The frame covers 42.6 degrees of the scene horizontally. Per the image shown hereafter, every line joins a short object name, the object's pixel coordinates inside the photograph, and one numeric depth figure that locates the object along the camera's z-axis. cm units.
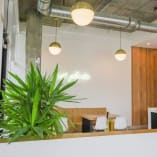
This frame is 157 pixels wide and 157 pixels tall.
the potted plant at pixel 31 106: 163
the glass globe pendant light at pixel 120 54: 552
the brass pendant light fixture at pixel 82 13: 295
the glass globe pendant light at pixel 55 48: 506
